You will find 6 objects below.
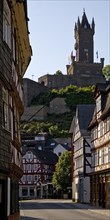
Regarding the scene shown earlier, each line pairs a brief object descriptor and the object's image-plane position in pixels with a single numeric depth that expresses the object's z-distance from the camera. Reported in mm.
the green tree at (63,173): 85125
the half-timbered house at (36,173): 104250
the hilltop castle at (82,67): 170500
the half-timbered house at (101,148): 45062
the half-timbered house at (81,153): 58125
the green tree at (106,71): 179625
